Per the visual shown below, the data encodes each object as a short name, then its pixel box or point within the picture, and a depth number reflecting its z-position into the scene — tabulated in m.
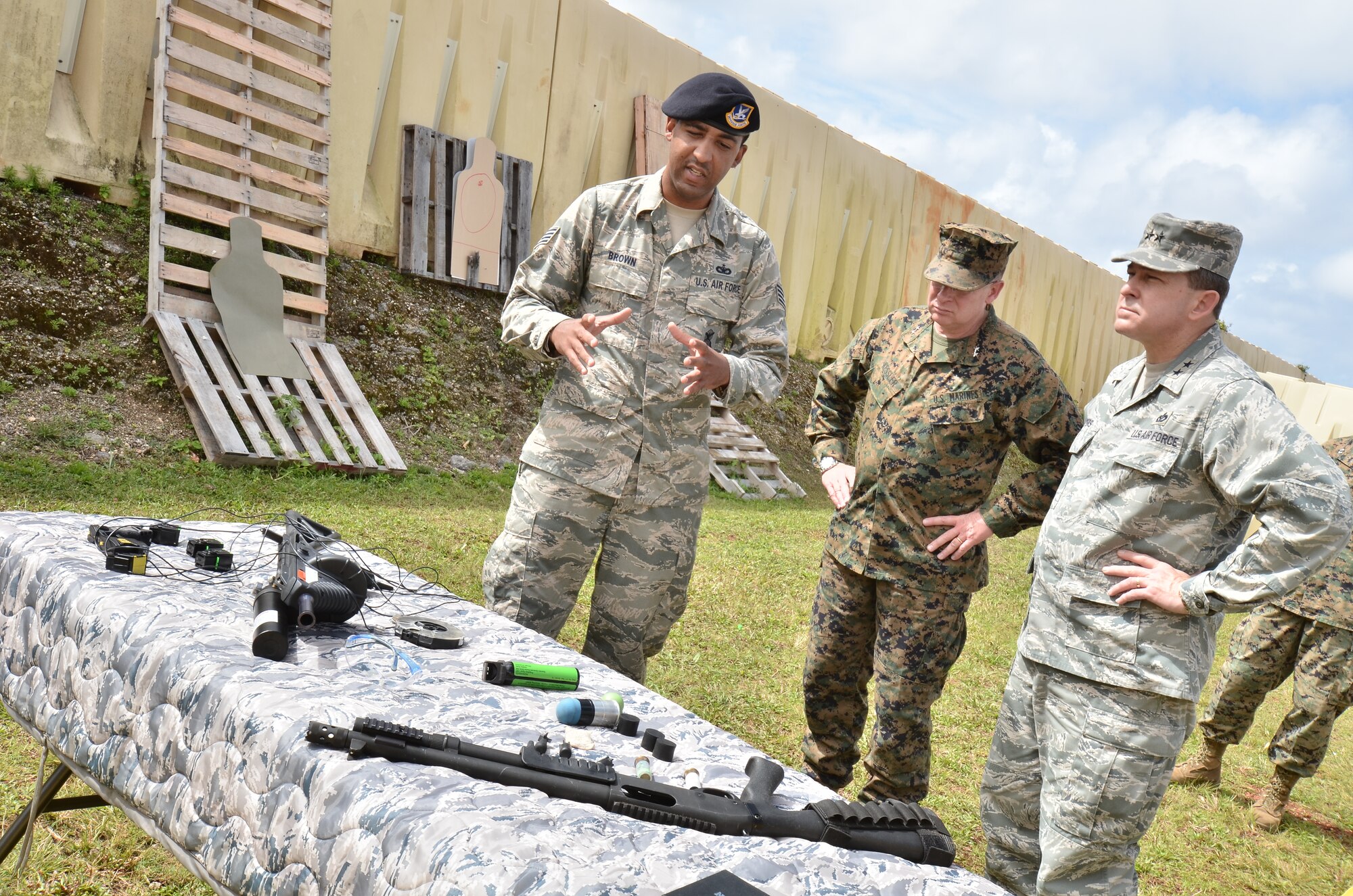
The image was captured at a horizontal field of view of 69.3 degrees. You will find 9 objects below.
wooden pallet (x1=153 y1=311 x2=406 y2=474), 6.32
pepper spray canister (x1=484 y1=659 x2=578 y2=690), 1.92
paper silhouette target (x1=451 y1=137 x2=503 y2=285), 9.26
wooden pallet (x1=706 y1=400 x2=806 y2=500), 9.85
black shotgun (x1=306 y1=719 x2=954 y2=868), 1.48
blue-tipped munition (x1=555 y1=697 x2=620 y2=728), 1.79
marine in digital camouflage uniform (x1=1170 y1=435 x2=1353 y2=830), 4.13
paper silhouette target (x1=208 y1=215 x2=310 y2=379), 6.95
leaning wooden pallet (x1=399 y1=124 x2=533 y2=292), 8.95
